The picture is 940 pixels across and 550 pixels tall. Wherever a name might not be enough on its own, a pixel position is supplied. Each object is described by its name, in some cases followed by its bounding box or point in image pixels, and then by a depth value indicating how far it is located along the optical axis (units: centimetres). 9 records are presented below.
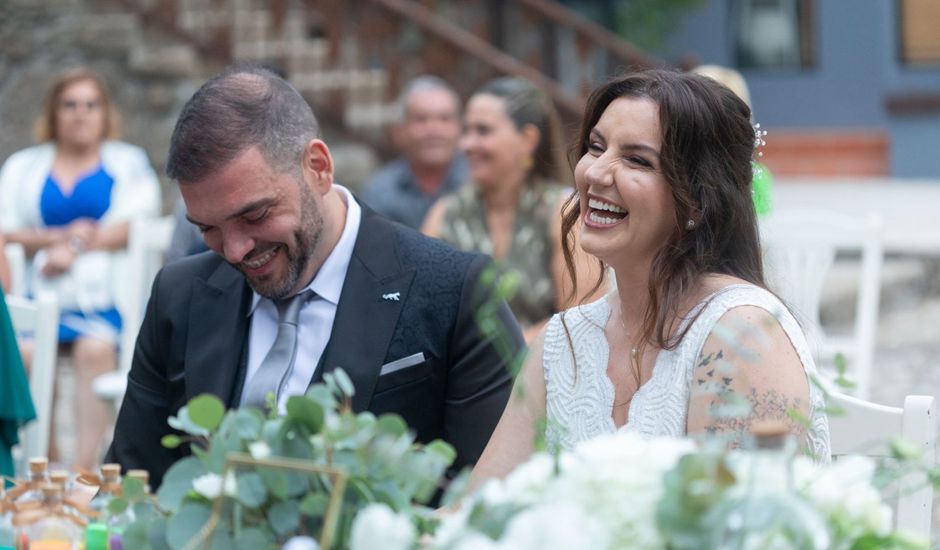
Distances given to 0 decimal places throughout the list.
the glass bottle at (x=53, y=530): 203
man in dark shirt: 628
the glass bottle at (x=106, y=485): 199
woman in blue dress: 579
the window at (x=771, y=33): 1466
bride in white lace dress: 225
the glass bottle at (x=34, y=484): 205
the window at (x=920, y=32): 1407
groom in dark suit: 254
